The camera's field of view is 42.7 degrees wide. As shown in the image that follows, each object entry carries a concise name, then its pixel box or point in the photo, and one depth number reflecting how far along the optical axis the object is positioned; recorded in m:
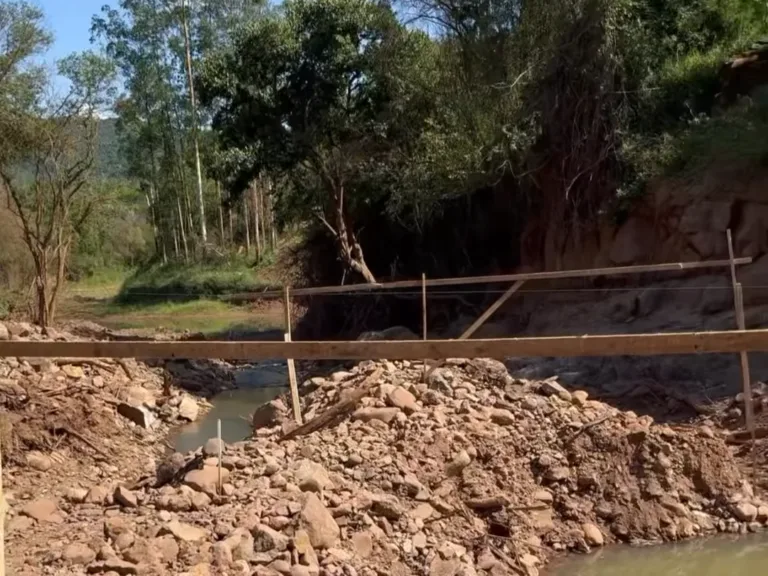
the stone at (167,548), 5.66
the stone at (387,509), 6.82
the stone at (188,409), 14.43
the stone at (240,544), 5.84
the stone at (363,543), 6.38
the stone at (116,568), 5.47
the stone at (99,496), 6.82
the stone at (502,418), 8.62
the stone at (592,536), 7.77
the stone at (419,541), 6.74
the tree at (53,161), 20.05
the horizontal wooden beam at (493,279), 9.91
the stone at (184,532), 5.88
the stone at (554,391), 9.39
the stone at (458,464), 7.78
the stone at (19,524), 6.21
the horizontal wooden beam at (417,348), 4.30
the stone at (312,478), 6.75
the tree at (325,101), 19.72
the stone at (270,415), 10.46
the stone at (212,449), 7.45
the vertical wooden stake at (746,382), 8.65
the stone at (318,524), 6.22
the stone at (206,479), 6.72
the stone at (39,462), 9.80
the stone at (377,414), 8.30
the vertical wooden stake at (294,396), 9.21
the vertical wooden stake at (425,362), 9.50
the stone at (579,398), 9.32
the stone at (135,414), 13.20
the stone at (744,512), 8.11
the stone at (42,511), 6.41
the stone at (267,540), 5.99
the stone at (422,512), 7.05
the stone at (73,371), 13.56
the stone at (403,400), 8.54
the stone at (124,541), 5.71
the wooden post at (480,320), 9.13
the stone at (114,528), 5.89
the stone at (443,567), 6.52
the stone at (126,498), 6.59
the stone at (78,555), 5.59
